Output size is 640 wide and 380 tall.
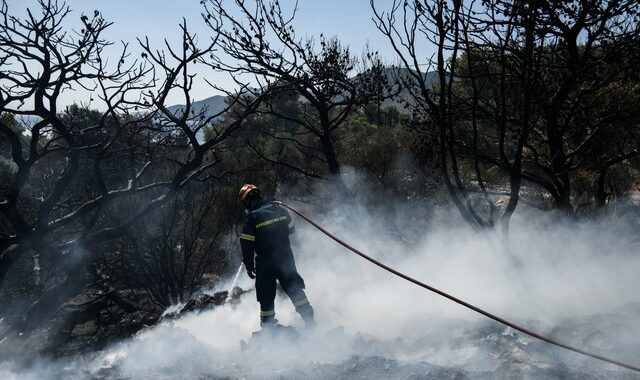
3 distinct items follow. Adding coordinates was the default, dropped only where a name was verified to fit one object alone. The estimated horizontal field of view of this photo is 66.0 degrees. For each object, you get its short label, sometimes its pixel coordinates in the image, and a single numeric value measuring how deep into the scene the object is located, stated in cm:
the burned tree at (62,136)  566
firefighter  527
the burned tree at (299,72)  791
